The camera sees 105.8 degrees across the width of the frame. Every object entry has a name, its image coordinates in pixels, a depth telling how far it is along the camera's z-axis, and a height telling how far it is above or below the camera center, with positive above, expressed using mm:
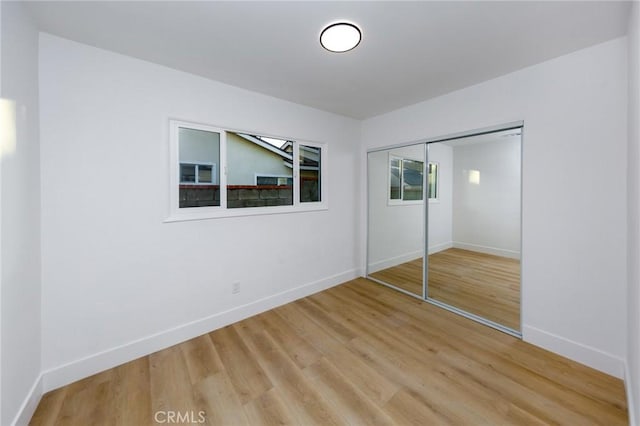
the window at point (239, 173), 2281 +417
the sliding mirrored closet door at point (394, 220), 3526 -139
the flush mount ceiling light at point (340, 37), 1641 +1245
